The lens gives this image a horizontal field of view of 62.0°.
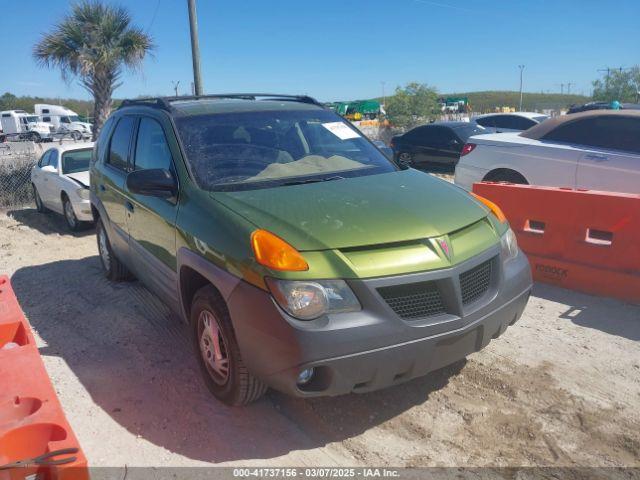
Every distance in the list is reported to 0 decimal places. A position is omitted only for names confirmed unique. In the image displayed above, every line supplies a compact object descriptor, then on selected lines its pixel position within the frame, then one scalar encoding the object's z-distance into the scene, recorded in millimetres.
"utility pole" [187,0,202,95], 10555
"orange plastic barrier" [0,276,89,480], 1959
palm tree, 15891
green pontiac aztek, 2586
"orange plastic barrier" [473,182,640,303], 4684
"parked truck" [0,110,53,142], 42000
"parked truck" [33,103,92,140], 44406
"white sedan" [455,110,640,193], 6383
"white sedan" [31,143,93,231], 8242
